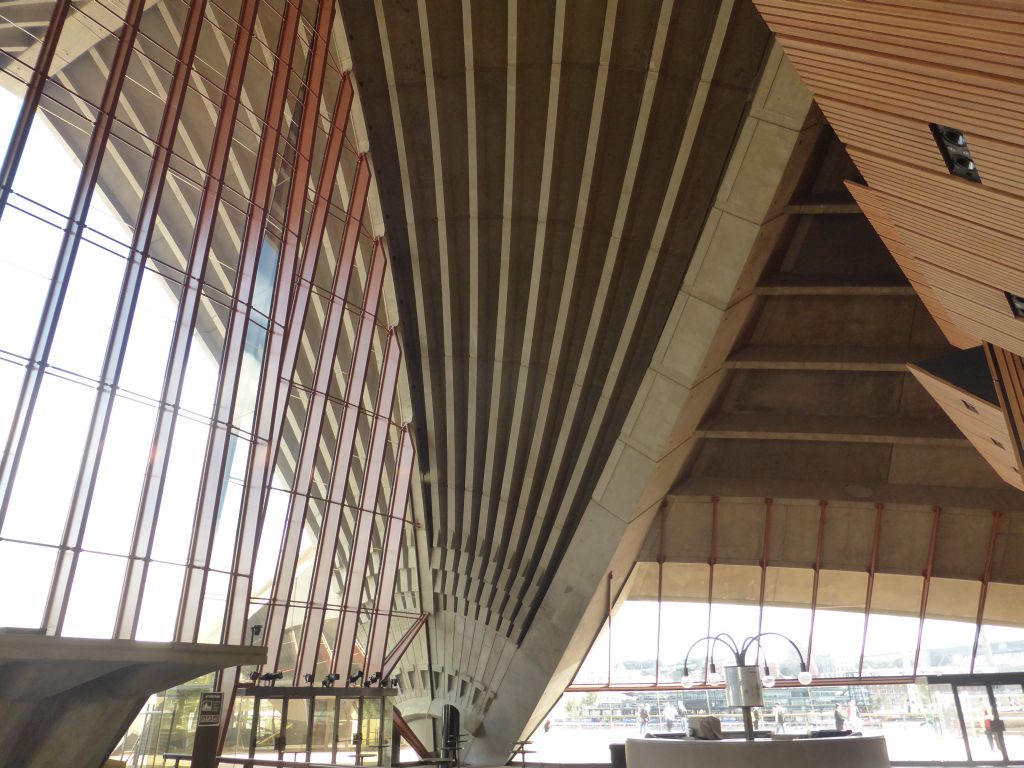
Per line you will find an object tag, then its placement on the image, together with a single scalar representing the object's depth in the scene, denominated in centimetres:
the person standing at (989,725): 1706
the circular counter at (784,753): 656
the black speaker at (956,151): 545
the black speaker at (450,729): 1938
